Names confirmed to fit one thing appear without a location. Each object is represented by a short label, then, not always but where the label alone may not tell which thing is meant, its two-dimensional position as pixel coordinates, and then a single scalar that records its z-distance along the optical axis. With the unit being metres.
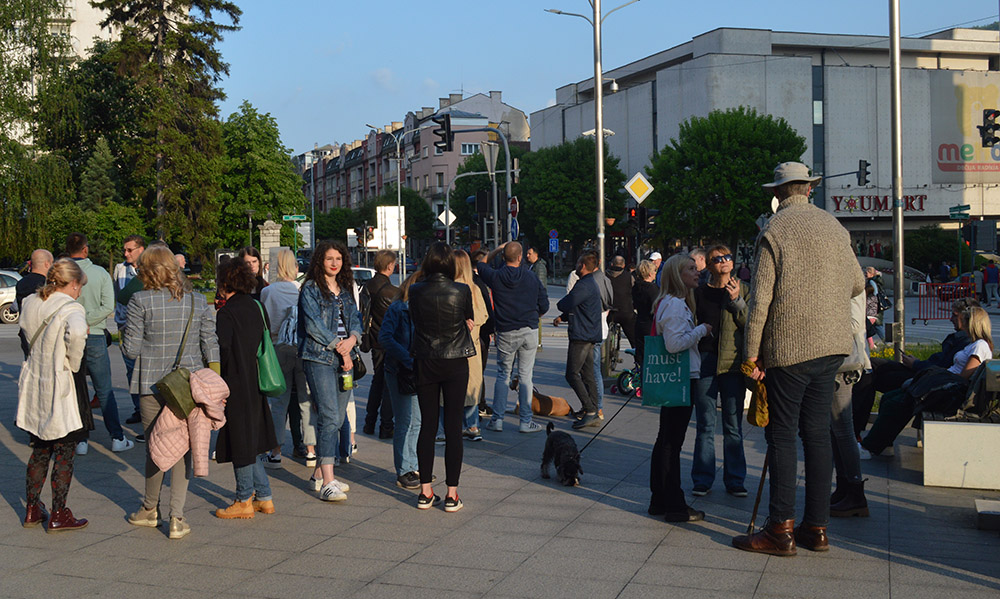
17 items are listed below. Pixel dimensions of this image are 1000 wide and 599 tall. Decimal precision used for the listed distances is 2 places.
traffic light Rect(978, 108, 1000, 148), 21.98
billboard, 66.12
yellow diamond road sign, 18.75
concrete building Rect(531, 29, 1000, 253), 64.31
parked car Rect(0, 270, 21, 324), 27.61
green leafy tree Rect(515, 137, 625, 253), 68.12
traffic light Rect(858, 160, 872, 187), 43.41
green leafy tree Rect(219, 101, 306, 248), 52.69
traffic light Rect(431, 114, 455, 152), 28.01
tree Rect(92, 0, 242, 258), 42.47
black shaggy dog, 7.09
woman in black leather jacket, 6.41
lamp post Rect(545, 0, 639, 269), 19.12
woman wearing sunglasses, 6.22
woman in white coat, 5.92
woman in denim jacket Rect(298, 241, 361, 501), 6.85
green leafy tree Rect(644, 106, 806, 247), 55.72
